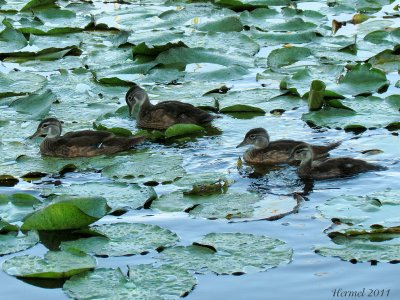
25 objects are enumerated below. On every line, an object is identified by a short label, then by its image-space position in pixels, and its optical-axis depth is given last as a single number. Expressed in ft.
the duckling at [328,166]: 34.55
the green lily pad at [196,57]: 47.11
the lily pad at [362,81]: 42.78
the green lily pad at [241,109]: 41.09
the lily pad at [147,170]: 34.17
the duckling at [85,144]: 37.19
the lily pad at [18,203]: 31.17
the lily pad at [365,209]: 29.55
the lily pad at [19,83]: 43.78
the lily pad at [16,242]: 28.50
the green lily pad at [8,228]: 29.45
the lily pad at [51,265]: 26.71
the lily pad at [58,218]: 29.53
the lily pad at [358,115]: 39.17
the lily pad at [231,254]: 26.99
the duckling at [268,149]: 36.73
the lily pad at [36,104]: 41.47
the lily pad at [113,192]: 31.58
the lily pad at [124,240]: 28.30
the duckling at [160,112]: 40.11
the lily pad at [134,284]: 25.49
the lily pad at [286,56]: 47.03
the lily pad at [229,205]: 30.76
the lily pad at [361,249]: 27.35
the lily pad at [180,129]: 39.06
